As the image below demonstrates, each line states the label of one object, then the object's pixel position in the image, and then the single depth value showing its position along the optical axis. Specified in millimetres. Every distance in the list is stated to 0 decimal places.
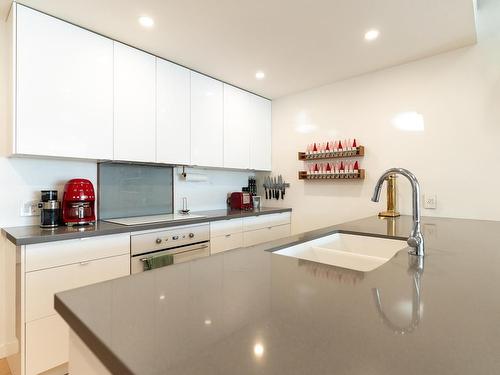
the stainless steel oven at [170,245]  1977
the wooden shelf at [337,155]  2773
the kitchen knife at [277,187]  3512
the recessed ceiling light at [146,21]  1867
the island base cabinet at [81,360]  587
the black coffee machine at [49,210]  1862
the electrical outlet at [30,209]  1949
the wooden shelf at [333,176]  2773
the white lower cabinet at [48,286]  1539
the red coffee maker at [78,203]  1914
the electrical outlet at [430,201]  2406
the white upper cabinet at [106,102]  1731
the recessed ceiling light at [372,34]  2027
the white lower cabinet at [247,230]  2561
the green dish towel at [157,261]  1991
